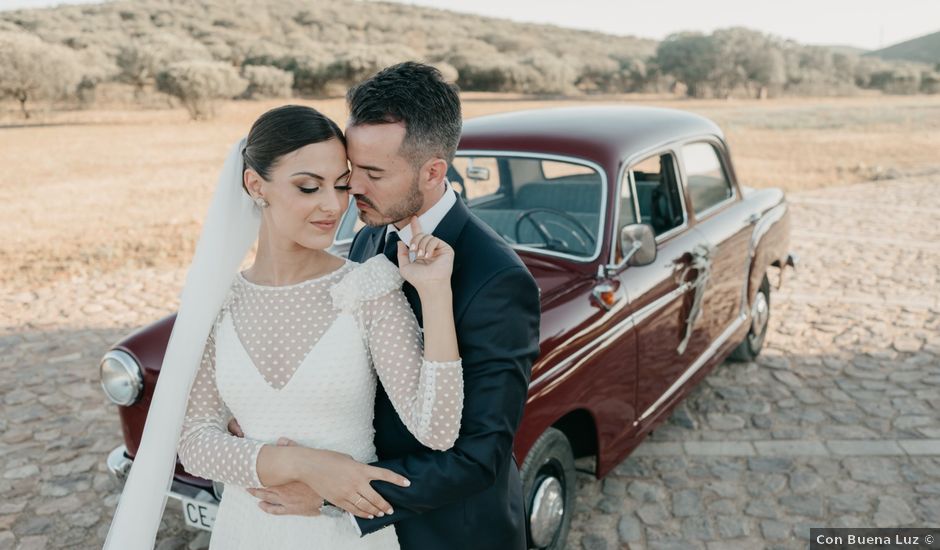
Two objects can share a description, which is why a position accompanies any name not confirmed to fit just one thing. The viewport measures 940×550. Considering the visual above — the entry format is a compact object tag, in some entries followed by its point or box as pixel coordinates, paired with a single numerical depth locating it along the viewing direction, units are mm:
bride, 1702
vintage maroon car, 3230
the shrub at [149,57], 44438
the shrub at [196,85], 30328
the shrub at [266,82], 42875
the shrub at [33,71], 30922
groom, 1738
